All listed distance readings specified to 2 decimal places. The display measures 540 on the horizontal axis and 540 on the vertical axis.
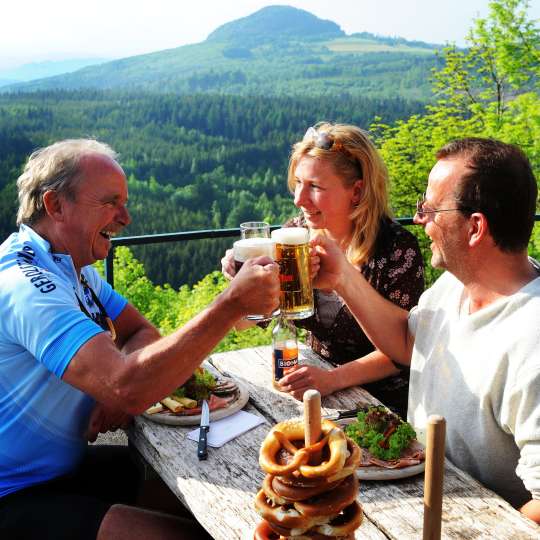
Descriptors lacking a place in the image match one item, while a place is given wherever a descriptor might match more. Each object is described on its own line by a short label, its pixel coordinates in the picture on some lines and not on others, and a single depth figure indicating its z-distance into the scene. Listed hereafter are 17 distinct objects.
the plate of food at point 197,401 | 2.12
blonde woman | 2.85
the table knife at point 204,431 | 1.92
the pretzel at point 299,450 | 1.15
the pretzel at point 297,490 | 1.16
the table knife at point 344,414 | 2.09
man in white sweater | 1.77
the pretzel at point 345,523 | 1.19
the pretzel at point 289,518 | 1.17
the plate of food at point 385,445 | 1.75
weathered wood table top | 1.55
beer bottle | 2.37
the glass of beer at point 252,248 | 2.22
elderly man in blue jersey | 1.83
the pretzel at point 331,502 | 1.16
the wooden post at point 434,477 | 1.01
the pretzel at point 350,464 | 1.16
